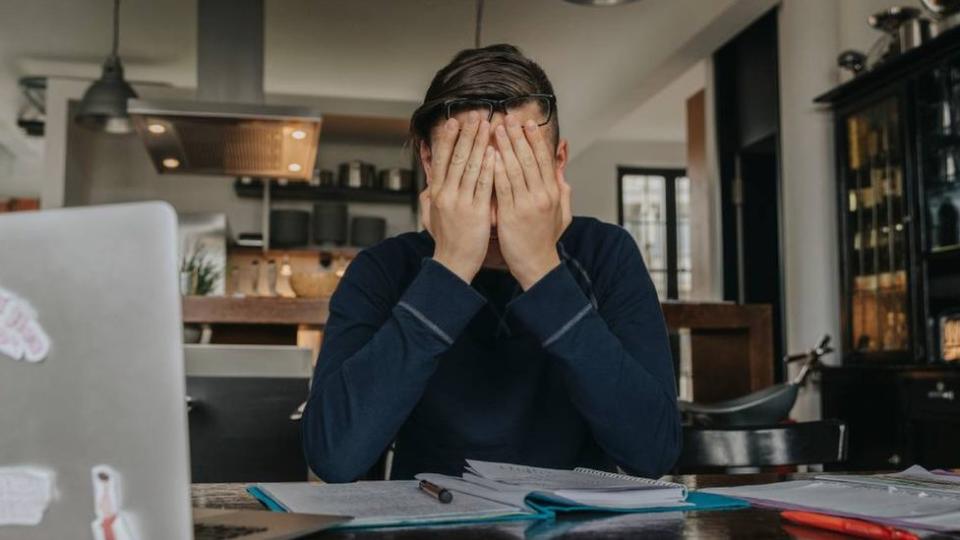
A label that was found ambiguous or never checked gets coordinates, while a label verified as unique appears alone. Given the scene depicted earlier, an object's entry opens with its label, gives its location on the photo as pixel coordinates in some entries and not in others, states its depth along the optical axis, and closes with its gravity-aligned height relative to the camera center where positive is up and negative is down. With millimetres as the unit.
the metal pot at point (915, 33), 3670 +1122
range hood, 4012 +887
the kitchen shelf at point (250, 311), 3383 +76
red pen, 751 -156
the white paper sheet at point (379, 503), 805 -154
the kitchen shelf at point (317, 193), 7141 +1028
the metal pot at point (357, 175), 7141 +1154
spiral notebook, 824 -152
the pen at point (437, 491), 869 -147
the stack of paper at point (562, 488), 865 -149
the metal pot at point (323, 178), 7113 +1127
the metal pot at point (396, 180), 7246 +1133
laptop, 518 -23
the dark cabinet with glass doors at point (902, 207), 3516 +479
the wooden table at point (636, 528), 758 -159
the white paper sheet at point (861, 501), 788 -155
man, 1120 +9
